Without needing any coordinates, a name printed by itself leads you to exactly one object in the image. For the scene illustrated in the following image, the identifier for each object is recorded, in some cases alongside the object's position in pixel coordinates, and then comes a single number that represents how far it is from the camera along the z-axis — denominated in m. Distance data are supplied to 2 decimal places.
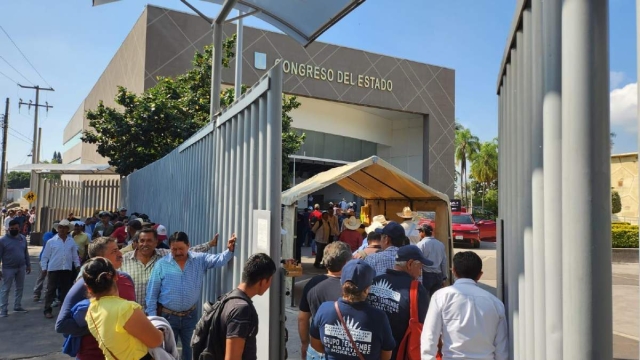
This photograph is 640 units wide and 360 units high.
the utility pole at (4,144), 29.75
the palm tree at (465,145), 58.34
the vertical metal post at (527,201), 2.13
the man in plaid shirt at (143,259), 4.79
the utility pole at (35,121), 37.06
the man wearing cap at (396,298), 3.57
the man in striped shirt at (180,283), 4.47
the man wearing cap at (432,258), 6.60
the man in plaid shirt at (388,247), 4.38
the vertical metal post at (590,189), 1.57
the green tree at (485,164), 56.12
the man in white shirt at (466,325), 2.82
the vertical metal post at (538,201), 1.93
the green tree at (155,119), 15.94
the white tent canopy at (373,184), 10.17
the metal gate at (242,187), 3.56
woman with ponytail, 2.88
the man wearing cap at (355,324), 3.03
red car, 20.30
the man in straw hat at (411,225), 9.84
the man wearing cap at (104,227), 9.56
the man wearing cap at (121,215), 10.91
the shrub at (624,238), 18.00
